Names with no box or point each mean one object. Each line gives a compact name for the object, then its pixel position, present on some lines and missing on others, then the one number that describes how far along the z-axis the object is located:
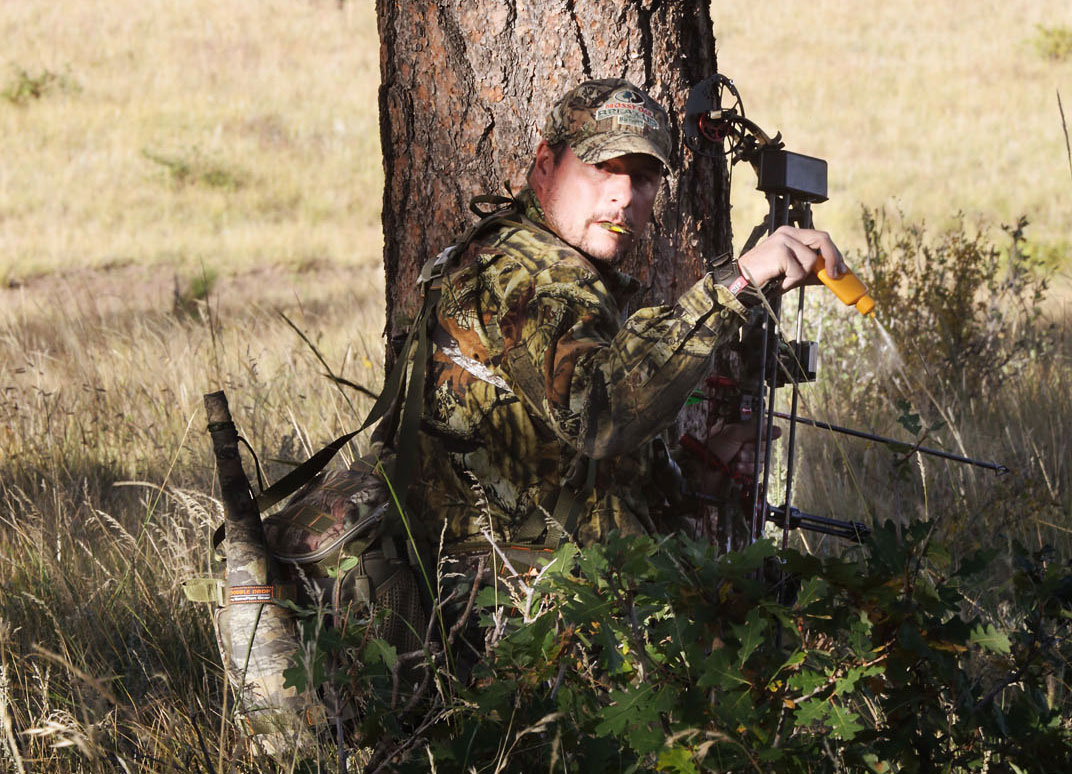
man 4.73
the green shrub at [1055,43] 57.16
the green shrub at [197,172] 43.62
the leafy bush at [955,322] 11.52
